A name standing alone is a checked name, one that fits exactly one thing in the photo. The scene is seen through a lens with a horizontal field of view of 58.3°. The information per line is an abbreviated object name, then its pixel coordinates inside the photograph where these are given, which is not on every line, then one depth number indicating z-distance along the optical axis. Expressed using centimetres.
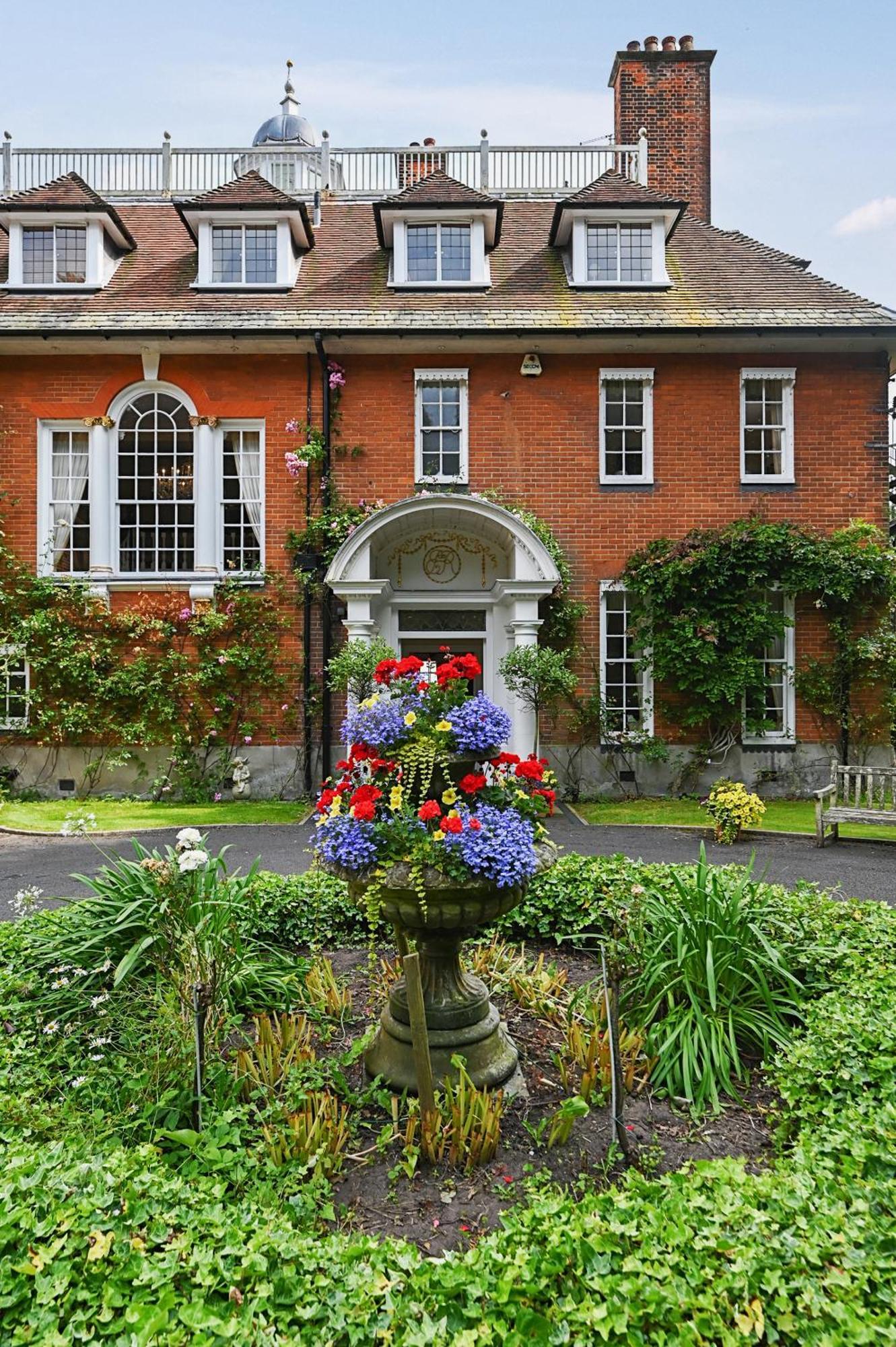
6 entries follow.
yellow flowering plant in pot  965
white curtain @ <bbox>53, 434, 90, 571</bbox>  1355
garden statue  1303
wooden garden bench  933
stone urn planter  371
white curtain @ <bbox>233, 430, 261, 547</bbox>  1352
